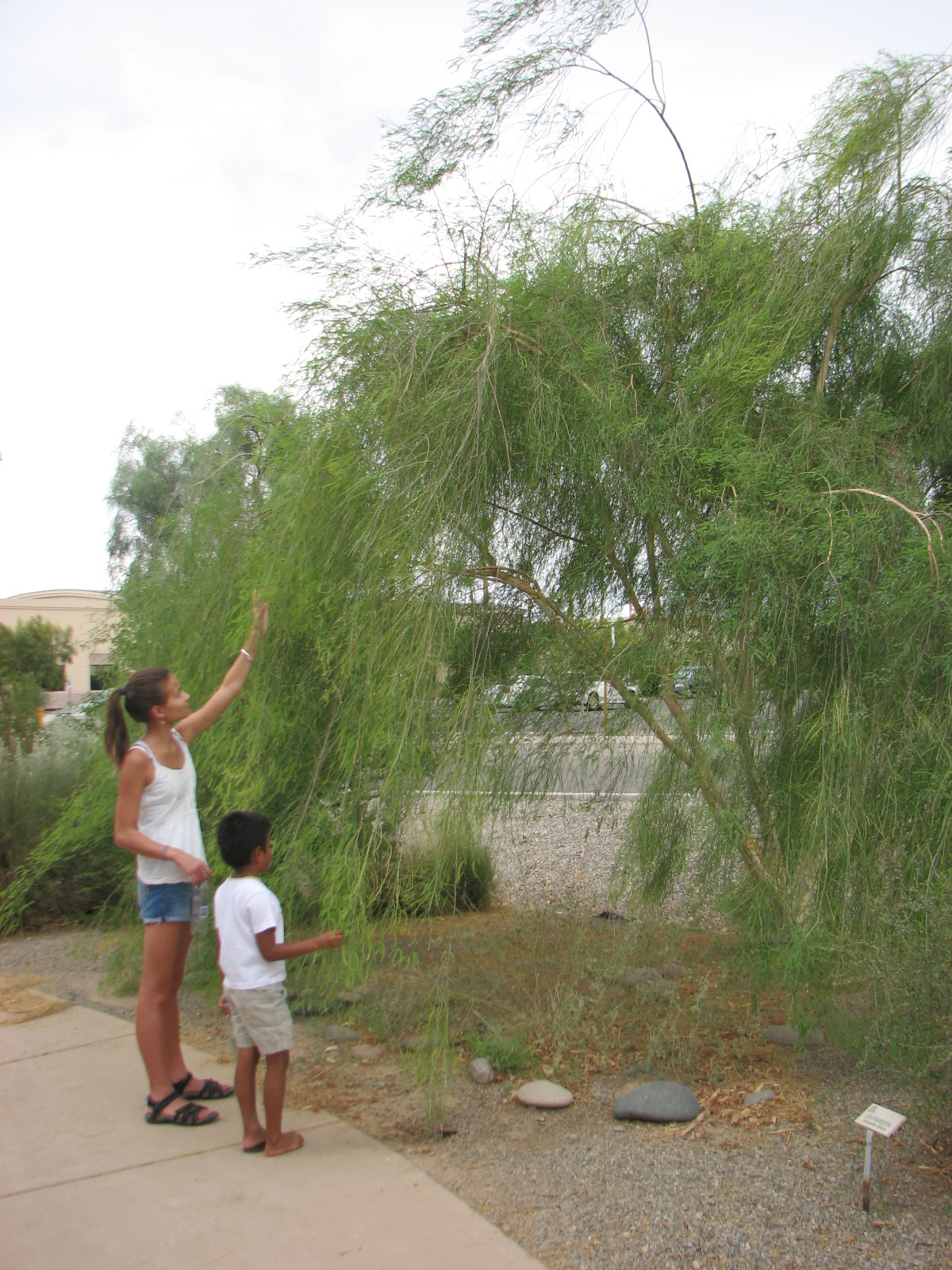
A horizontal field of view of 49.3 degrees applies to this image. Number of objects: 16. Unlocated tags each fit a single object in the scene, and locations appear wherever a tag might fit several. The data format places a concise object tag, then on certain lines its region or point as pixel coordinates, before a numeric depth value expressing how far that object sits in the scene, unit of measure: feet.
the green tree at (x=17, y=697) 26.89
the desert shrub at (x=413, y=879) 13.05
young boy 11.54
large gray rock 12.78
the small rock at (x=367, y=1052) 15.72
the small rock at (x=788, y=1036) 15.46
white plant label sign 9.64
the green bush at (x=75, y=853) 16.84
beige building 112.27
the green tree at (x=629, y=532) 13.03
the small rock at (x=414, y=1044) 14.45
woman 12.57
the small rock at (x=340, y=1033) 16.65
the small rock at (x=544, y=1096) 13.39
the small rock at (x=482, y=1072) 14.34
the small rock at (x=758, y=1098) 13.20
